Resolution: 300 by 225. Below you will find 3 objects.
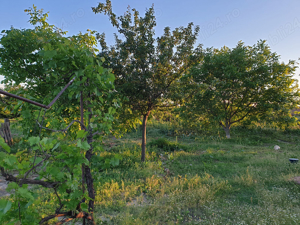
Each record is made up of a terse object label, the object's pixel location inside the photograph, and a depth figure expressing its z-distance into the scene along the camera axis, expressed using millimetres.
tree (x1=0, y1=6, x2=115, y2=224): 1252
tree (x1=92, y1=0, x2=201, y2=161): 5672
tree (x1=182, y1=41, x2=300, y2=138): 9695
